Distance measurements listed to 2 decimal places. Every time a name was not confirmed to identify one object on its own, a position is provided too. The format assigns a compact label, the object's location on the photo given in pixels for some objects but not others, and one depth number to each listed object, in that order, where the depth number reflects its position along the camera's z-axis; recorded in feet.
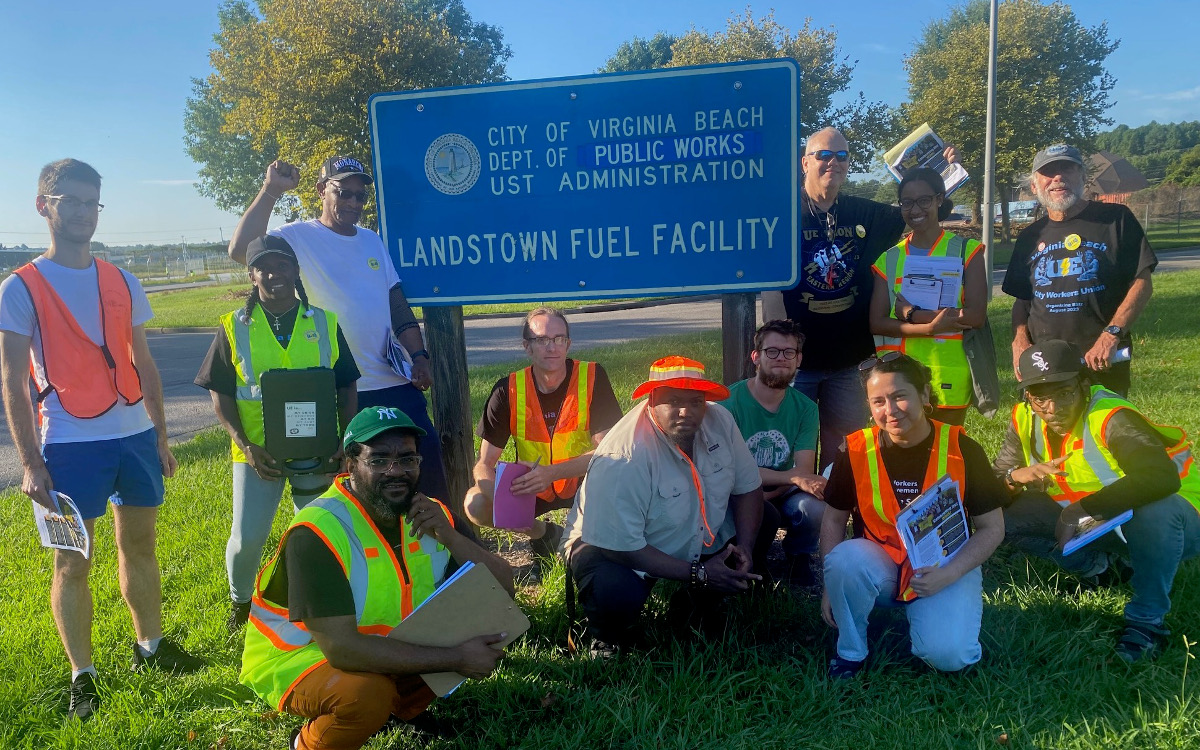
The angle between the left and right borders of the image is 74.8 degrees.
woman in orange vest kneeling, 9.92
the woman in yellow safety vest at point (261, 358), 11.10
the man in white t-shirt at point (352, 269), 12.39
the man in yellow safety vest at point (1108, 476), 10.28
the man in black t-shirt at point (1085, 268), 13.08
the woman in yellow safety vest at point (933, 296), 13.14
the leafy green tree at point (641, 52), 162.40
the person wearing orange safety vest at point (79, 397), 9.82
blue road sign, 12.53
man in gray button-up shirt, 10.47
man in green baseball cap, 8.35
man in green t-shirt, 12.53
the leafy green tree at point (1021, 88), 81.20
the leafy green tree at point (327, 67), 71.20
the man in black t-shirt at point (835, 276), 13.75
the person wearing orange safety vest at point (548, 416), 13.00
